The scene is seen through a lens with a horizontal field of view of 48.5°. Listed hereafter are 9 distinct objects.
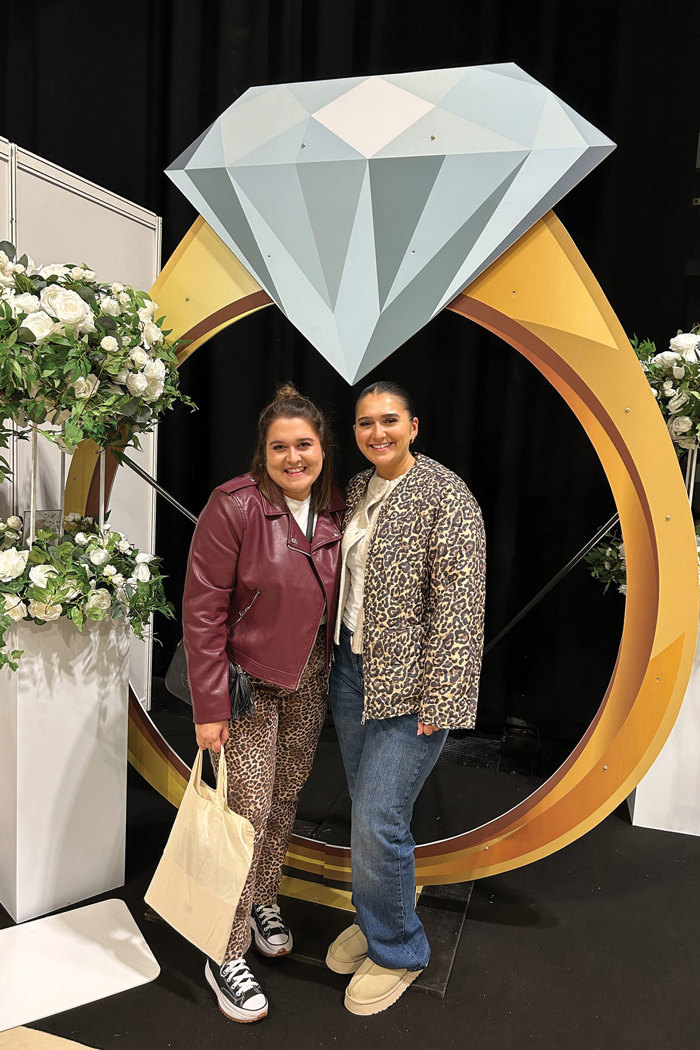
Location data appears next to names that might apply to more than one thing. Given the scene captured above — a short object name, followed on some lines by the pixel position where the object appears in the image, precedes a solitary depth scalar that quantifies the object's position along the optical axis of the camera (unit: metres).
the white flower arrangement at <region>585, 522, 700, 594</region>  2.59
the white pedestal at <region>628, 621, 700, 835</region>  2.64
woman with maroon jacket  1.71
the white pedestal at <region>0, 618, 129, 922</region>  2.03
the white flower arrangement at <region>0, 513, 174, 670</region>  1.92
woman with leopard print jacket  1.64
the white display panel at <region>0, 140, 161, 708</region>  2.46
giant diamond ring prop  1.78
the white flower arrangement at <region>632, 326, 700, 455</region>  2.14
